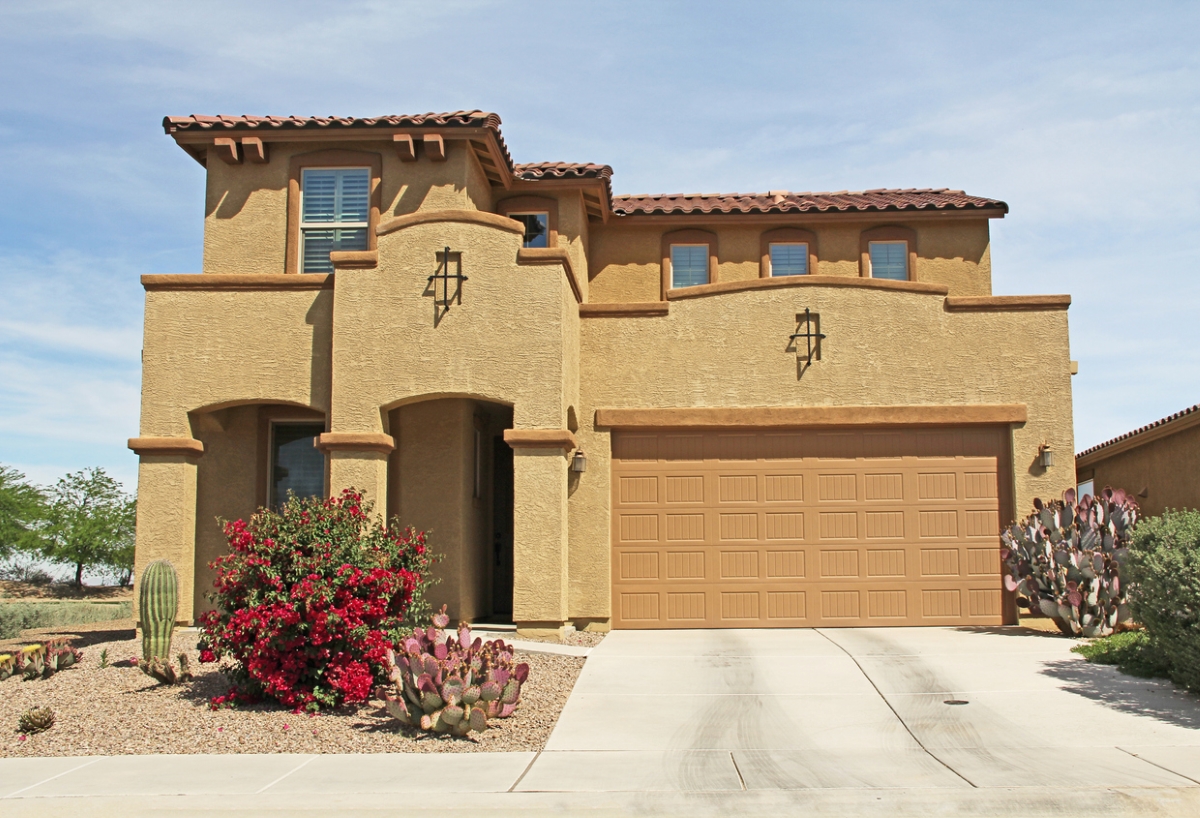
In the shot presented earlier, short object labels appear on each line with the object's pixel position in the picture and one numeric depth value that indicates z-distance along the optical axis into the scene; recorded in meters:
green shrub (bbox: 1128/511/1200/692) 9.82
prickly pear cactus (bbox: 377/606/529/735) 8.91
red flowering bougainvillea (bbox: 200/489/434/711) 9.69
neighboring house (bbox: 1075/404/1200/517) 17.81
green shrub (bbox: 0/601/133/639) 19.45
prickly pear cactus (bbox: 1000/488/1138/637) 13.56
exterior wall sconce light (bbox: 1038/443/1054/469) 14.96
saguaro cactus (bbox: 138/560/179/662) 11.20
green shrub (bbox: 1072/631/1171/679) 10.95
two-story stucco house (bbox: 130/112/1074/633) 14.03
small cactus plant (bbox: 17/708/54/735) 9.20
